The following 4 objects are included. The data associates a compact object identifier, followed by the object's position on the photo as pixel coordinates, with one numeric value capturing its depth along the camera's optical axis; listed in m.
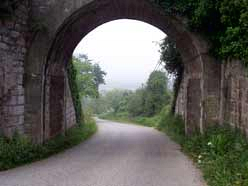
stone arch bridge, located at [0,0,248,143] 11.07
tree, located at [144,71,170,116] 39.22
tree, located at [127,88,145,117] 42.52
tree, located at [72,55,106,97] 40.94
